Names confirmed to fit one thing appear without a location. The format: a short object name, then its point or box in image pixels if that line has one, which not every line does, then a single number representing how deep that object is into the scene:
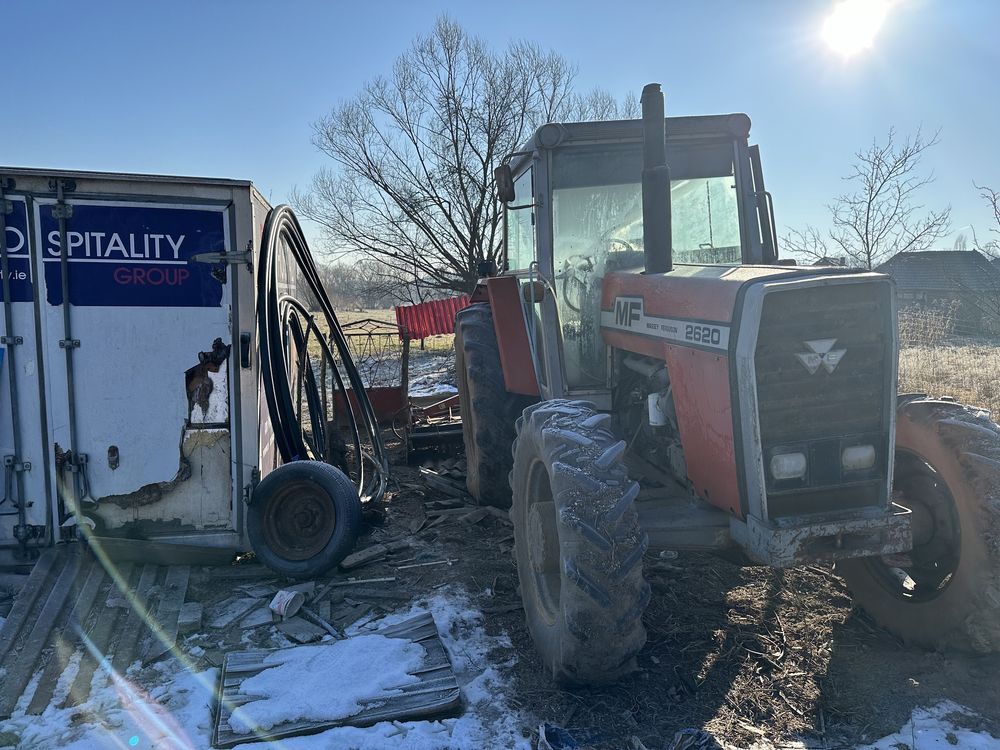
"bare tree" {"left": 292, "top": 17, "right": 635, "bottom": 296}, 20.33
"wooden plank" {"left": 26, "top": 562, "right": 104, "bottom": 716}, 3.20
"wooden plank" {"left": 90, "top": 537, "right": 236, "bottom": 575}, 4.36
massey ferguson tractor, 2.96
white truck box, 4.29
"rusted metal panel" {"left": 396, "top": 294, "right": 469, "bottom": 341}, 12.27
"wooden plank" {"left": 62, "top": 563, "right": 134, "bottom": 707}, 3.25
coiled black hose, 4.79
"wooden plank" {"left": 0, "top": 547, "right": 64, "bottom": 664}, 3.60
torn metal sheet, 2.95
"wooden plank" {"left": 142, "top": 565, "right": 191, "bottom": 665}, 3.63
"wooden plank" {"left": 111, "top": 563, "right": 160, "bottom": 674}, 3.54
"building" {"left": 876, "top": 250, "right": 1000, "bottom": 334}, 22.28
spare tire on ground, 4.44
